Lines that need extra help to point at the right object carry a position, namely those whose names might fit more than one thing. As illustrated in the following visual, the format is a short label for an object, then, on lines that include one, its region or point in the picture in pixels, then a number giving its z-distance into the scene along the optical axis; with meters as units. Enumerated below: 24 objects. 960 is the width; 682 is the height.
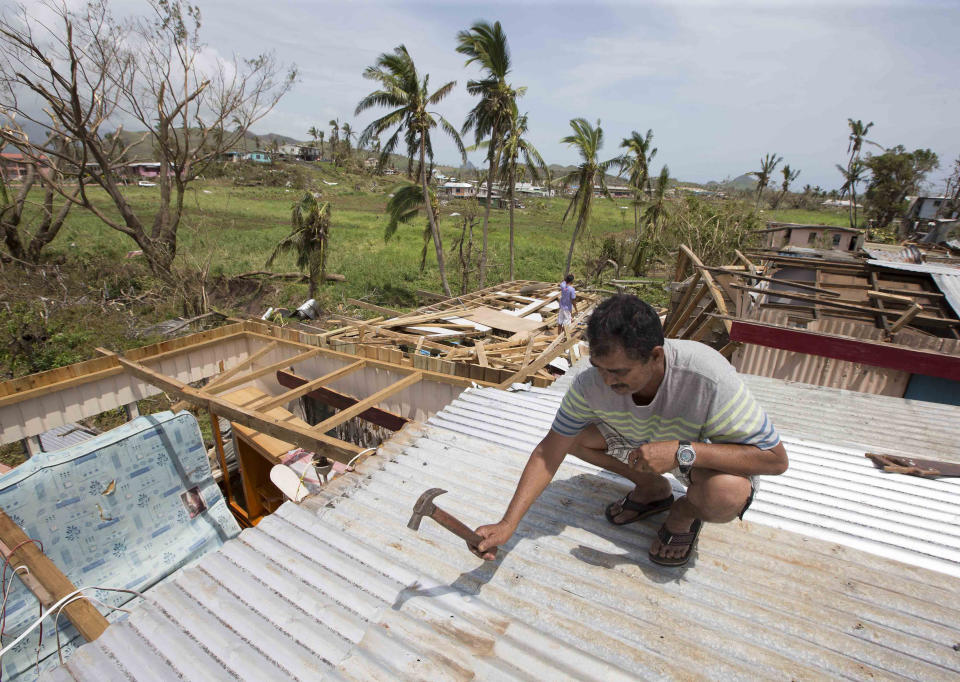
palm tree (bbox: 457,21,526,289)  16.94
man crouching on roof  1.88
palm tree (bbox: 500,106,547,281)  18.33
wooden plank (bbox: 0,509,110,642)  2.32
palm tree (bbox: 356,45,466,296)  16.38
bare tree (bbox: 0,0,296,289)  13.08
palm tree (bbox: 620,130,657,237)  25.45
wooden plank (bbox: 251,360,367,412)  5.06
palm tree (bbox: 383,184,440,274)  20.39
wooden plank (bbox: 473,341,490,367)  8.40
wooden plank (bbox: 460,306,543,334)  11.11
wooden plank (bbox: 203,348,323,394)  5.75
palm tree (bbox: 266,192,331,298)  16.73
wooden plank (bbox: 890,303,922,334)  6.02
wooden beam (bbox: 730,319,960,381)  5.42
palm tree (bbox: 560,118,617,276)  19.05
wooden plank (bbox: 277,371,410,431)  6.91
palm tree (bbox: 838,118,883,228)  41.12
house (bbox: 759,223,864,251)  16.70
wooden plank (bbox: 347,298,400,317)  13.58
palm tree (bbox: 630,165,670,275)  26.91
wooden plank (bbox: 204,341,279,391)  5.84
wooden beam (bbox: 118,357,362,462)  3.77
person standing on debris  10.43
